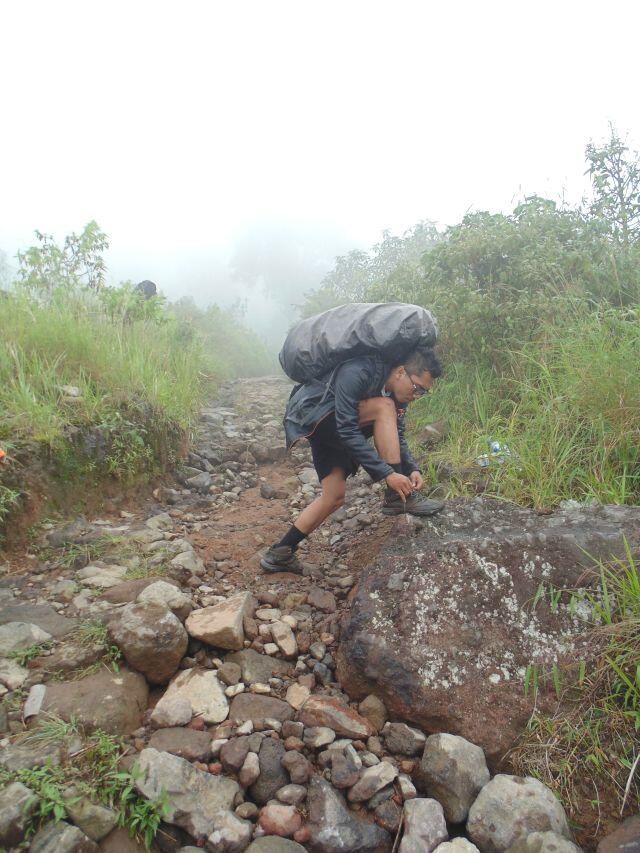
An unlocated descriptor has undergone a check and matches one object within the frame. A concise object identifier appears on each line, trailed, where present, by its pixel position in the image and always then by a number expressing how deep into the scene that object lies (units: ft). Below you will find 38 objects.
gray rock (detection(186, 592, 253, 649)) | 6.71
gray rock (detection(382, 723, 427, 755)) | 5.72
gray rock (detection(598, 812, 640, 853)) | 4.49
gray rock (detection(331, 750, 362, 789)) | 5.22
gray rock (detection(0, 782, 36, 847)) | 4.09
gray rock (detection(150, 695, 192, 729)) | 5.62
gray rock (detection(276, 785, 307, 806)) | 5.03
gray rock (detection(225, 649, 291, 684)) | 6.52
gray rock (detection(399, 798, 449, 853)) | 4.77
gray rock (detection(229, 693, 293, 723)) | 5.92
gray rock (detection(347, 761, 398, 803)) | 5.13
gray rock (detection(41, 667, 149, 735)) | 5.38
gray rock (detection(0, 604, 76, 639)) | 6.69
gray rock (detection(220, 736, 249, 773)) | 5.21
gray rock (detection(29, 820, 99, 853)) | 4.10
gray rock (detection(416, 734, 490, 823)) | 5.12
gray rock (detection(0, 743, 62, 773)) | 4.63
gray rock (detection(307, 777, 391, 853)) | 4.74
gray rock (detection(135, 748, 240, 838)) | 4.63
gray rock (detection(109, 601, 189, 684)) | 6.11
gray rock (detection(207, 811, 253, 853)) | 4.57
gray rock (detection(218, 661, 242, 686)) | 6.37
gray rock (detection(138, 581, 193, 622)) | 6.98
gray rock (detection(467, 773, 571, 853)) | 4.81
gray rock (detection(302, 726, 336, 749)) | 5.58
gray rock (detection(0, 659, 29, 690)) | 5.68
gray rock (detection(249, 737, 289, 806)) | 5.14
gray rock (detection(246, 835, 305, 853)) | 4.55
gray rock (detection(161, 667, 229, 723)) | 5.86
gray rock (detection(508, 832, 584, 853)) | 4.53
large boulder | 5.94
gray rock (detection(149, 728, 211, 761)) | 5.30
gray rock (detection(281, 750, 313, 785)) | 5.22
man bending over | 8.09
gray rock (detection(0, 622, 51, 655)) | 6.22
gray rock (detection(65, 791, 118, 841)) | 4.33
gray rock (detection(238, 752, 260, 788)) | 5.14
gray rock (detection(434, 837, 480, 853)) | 4.64
